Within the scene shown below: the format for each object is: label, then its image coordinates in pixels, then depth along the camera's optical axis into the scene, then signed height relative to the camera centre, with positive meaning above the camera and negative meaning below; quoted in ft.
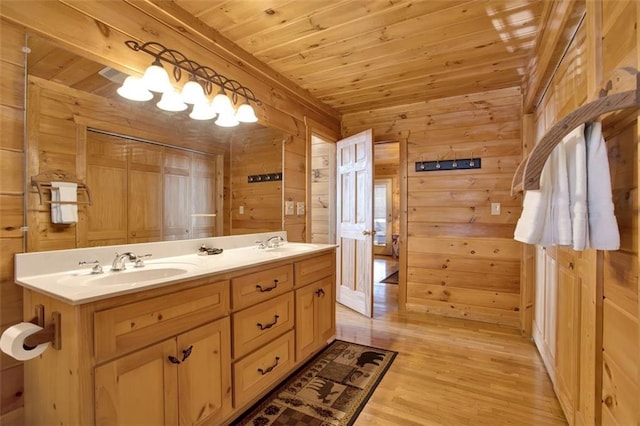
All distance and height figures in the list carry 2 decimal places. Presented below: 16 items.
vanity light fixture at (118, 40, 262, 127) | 5.60 +2.46
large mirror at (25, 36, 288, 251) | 4.57 +0.92
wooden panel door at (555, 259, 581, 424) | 5.03 -2.25
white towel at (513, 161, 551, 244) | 3.53 -0.01
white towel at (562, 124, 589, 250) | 3.19 +0.20
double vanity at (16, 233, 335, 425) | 3.57 -1.73
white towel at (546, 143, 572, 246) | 3.33 +0.07
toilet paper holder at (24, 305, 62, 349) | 3.55 -1.44
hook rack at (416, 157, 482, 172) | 10.66 +1.62
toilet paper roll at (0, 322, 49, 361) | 3.46 -1.46
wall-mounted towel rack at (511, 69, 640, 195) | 2.92 +0.87
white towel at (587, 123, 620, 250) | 3.10 +0.15
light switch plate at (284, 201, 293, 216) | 9.71 +0.08
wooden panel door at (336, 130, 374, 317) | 10.94 -0.44
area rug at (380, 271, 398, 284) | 16.39 -3.72
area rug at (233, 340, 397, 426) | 5.62 -3.71
